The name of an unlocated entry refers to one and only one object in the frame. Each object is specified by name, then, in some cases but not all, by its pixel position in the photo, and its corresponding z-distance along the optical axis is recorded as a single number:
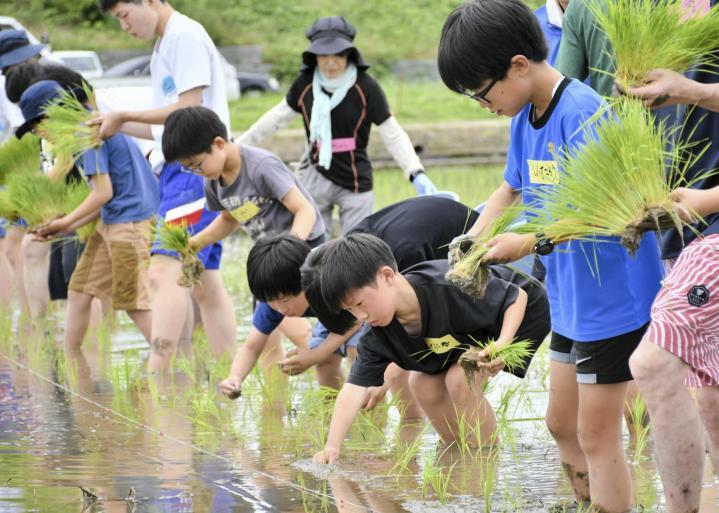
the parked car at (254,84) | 41.63
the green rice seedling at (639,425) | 6.79
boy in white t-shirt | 9.76
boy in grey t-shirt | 8.58
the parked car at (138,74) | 36.56
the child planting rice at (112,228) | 10.40
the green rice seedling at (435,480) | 6.17
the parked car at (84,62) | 36.85
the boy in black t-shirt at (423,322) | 6.26
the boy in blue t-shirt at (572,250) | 5.34
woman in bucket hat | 10.83
